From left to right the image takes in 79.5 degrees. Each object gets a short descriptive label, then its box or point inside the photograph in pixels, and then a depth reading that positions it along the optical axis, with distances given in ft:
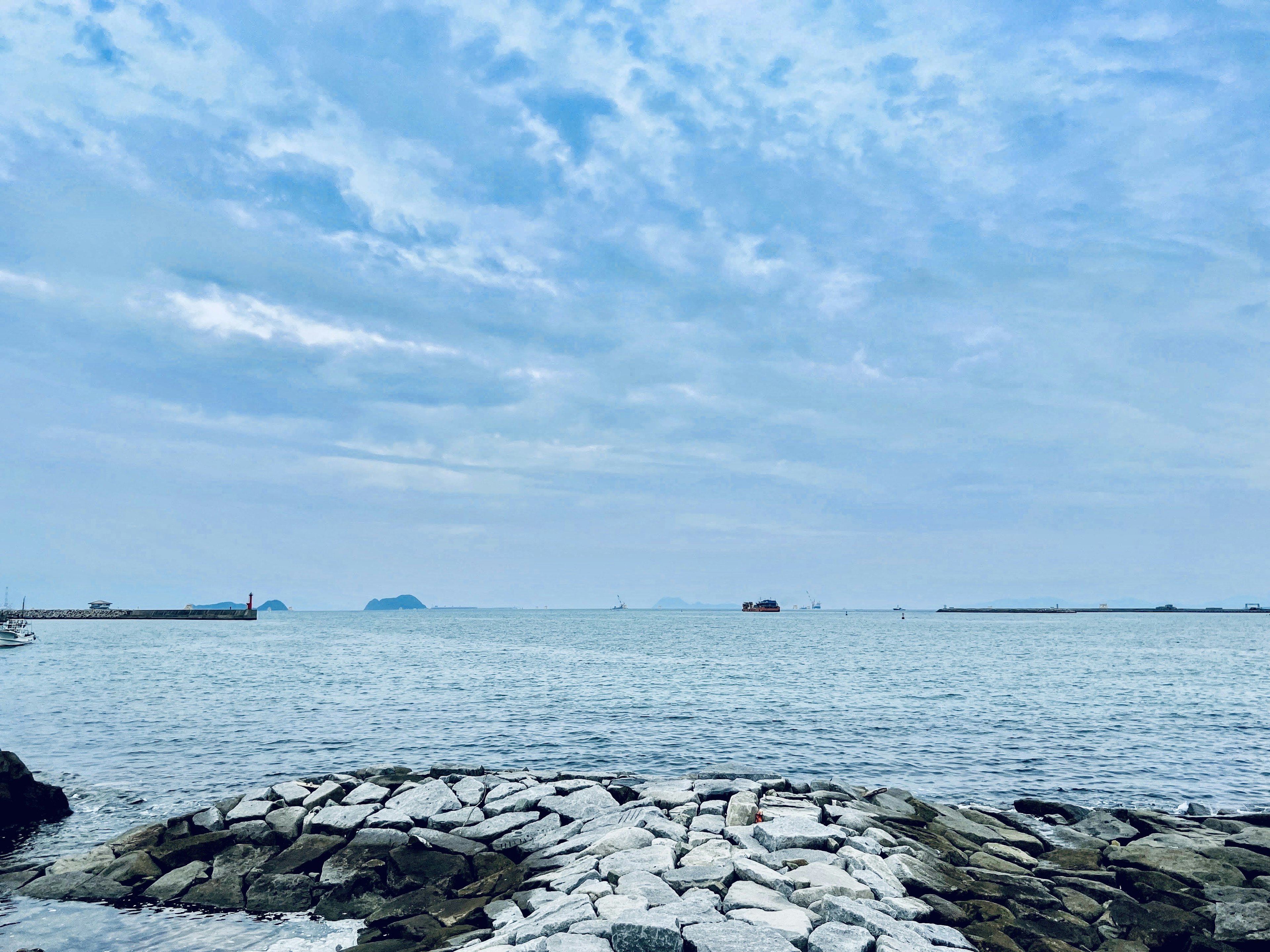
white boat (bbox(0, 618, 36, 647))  243.40
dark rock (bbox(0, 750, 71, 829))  47.50
